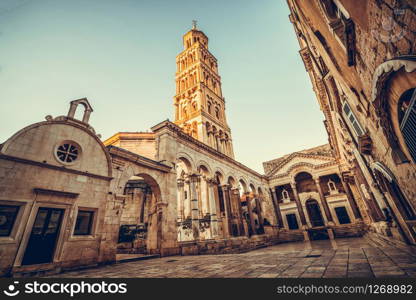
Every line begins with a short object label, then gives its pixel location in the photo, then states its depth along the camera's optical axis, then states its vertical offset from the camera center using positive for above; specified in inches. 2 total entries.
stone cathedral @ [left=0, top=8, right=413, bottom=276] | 271.1 +114.1
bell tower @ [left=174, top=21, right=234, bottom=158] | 997.2 +771.0
